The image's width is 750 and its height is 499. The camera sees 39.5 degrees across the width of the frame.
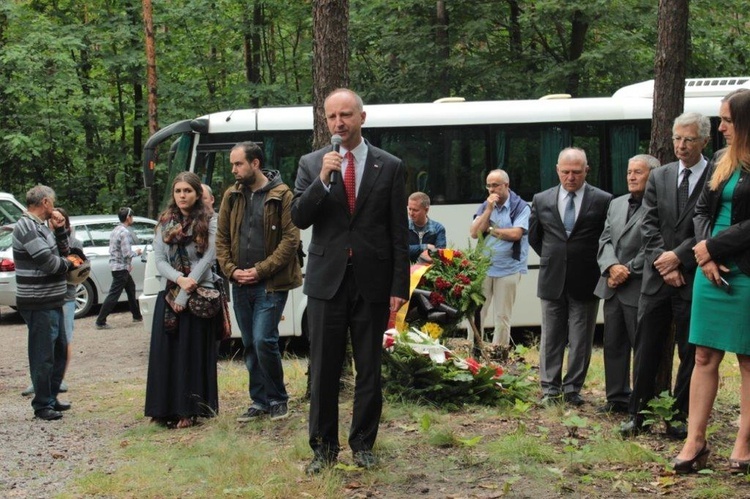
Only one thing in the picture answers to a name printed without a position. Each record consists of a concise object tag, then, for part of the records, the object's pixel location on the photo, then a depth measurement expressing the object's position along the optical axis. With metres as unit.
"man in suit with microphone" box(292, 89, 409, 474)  6.07
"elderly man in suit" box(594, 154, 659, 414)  7.49
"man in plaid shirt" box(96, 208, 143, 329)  17.16
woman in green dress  5.58
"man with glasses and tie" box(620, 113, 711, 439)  6.35
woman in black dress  8.20
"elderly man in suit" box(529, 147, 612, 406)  8.39
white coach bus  14.40
